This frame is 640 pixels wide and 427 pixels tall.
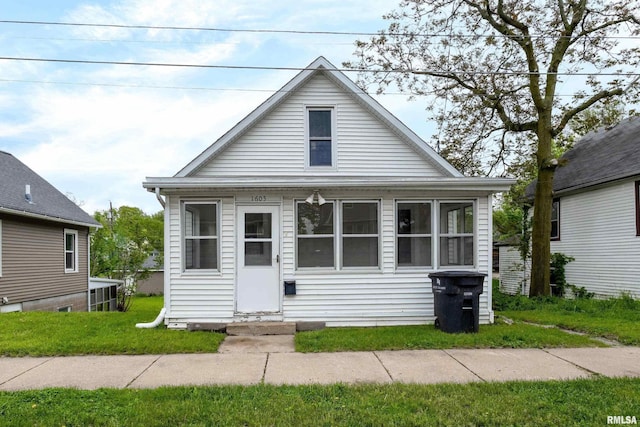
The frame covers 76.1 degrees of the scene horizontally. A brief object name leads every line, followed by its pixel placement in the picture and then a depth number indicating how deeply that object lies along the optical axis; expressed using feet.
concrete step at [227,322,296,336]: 24.22
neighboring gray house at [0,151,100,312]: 39.88
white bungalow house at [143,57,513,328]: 25.23
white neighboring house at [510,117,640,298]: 36.24
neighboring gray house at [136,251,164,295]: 114.01
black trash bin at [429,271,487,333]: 23.22
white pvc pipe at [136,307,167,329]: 25.15
